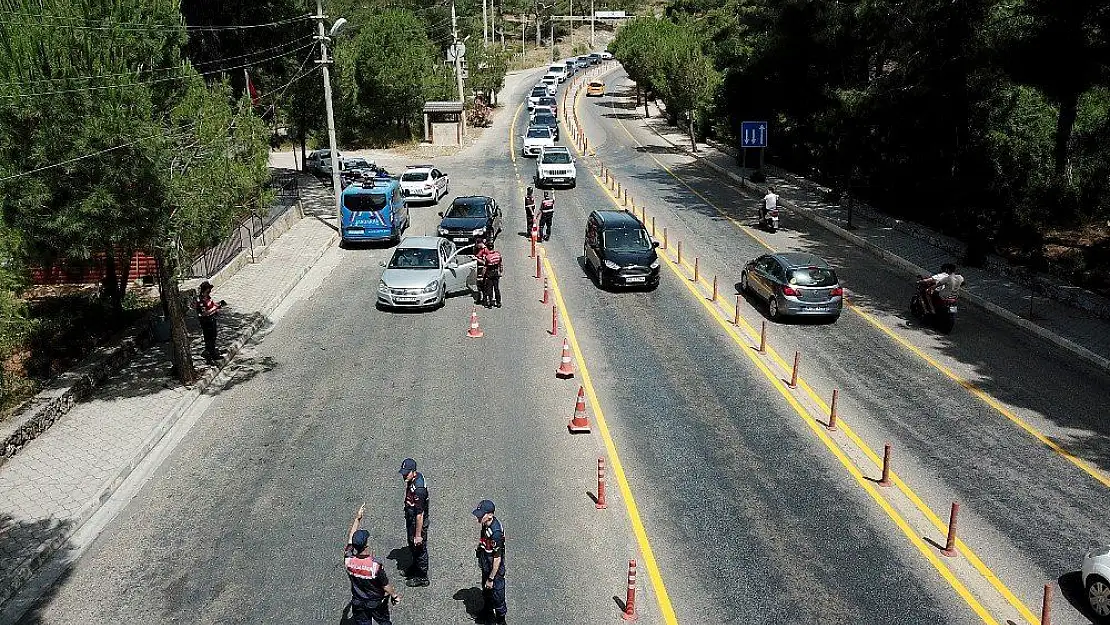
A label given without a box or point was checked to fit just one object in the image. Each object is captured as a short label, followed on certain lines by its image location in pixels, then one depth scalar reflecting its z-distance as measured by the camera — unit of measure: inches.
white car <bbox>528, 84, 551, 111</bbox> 3184.8
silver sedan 926.4
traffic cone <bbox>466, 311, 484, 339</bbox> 849.5
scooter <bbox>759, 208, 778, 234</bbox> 1318.9
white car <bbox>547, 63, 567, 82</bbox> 4178.6
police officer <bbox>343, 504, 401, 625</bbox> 372.8
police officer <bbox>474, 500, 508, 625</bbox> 393.4
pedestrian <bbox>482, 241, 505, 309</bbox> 920.3
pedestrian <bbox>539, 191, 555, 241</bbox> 1225.4
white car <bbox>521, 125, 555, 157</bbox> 2207.2
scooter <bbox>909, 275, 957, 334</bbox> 845.8
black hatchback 973.8
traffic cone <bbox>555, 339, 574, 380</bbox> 726.5
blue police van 1233.4
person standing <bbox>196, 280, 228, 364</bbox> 767.7
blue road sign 1817.2
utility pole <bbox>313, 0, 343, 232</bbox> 1280.8
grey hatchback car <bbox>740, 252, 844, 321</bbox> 866.8
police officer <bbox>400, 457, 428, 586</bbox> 430.6
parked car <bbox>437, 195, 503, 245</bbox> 1190.3
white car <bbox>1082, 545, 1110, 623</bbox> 415.5
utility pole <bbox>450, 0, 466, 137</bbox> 2360.5
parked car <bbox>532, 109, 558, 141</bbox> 2419.3
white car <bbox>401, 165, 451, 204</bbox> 1552.7
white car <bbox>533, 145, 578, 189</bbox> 1685.5
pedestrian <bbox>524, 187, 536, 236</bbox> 1292.4
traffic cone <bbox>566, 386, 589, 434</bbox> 621.9
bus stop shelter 2404.0
